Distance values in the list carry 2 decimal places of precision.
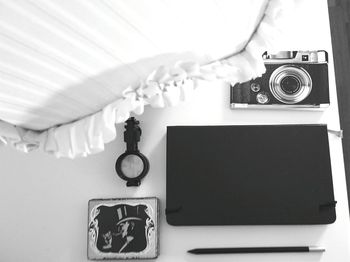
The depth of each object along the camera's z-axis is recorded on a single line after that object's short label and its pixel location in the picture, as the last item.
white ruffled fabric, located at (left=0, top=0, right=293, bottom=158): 0.27
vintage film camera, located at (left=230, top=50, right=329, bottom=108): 0.79
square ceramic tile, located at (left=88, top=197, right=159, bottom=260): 0.72
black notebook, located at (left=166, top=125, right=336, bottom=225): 0.72
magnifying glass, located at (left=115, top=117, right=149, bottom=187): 0.76
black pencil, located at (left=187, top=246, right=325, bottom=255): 0.71
